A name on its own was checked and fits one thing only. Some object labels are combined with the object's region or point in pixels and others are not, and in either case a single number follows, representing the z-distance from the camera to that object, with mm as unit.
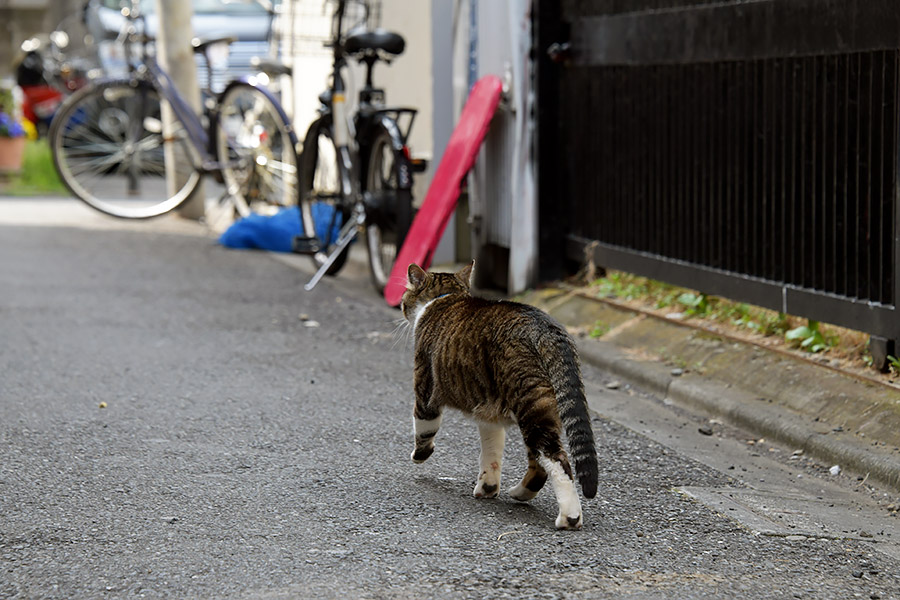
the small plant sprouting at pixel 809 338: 10337
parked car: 29811
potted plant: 28405
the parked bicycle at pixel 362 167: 14386
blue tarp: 18641
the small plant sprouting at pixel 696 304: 12262
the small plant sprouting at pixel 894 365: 9198
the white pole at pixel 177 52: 21896
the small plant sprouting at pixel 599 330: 12384
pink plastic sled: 13691
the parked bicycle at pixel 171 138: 19879
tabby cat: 6777
